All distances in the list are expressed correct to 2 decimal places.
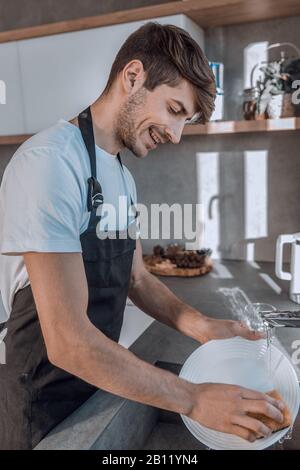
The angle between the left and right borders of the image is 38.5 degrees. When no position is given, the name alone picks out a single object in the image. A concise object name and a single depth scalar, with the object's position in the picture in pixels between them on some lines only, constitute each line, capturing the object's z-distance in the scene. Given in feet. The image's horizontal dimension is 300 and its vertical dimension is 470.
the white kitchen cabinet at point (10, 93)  5.81
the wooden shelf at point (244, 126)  4.69
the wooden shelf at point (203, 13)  4.69
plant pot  4.83
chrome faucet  3.03
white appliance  4.32
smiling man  2.13
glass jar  5.04
